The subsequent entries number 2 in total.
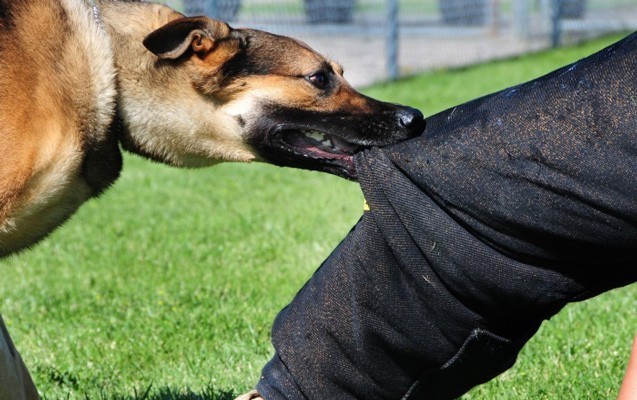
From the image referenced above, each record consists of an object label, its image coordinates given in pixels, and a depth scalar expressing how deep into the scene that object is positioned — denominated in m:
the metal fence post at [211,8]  10.71
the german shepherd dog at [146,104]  3.23
